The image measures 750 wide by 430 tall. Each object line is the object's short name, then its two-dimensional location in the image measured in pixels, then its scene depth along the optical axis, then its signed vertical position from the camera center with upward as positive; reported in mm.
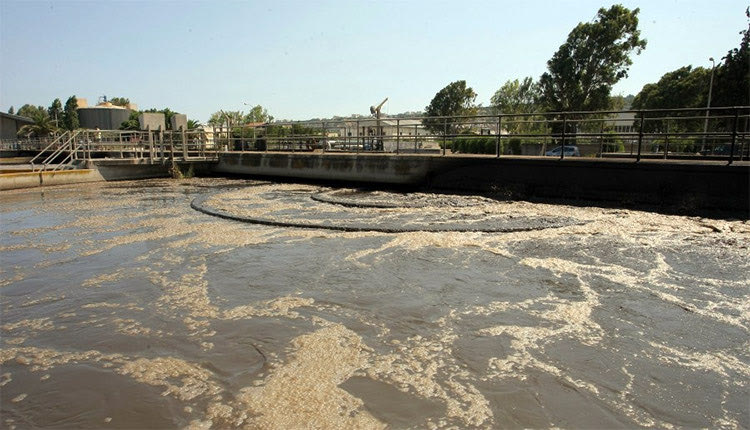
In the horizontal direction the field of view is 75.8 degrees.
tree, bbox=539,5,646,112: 36312 +6717
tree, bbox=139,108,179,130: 55422 +4178
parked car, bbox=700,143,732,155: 18452 -119
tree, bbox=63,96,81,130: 89750 +6094
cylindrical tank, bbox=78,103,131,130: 85938 +5309
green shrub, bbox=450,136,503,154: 31641 +39
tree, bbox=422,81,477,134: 71938 +7094
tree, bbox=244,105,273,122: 74562 +4790
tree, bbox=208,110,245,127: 73650 +4501
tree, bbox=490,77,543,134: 60875 +6414
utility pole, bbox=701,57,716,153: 32622 +4571
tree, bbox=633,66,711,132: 46103 +6033
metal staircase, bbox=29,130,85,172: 18844 -326
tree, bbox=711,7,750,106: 26016 +3951
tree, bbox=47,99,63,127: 104938 +8047
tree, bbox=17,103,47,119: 130925 +10281
